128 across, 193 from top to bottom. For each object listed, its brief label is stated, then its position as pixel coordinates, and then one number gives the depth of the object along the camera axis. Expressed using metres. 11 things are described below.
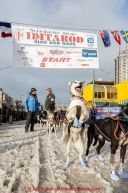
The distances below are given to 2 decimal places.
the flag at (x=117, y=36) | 10.19
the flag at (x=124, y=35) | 9.95
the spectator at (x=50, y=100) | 8.25
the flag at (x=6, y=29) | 9.03
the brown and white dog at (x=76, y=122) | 3.86
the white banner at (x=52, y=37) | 9.14
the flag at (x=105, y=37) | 10.20
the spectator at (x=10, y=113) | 18.47
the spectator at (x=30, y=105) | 9.55
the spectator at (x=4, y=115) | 20.22
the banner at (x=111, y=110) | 11.74
